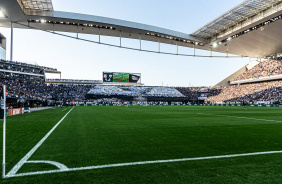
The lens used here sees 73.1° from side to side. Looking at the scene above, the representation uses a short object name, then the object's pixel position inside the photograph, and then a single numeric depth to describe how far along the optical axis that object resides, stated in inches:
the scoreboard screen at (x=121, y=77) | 2596.0
